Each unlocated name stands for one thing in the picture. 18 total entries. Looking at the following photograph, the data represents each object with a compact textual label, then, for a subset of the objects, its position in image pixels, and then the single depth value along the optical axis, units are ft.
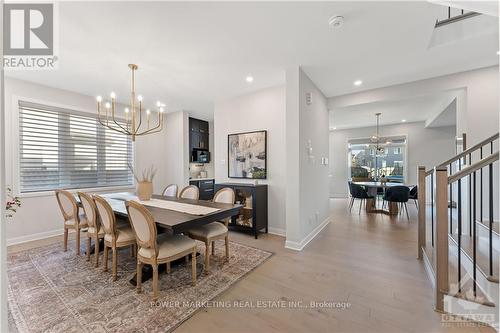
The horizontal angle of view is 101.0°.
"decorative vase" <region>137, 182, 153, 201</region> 10.02
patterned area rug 5.50
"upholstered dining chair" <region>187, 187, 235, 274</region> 7.92
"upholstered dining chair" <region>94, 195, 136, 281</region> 7.38
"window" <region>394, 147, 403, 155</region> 23.82
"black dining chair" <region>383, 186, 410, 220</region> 15.81
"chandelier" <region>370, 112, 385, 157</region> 20.09
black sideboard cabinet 11.88
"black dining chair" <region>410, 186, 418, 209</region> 18.01
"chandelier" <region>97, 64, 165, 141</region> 14.78
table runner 7.63
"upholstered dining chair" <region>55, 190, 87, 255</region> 9.37
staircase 5.55
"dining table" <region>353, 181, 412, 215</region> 17.14
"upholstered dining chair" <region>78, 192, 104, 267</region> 8.23
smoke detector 6.65
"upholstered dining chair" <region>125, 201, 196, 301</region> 6.15
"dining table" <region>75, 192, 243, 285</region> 6.43
